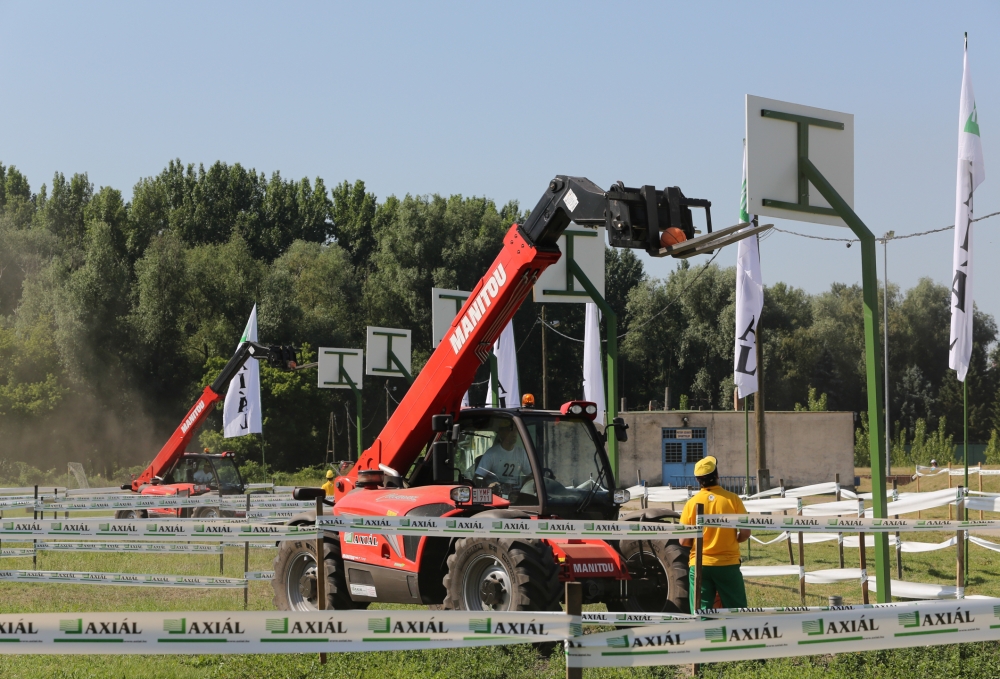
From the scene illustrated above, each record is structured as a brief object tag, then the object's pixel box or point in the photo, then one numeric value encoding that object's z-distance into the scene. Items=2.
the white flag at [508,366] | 27.33
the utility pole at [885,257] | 49.04
